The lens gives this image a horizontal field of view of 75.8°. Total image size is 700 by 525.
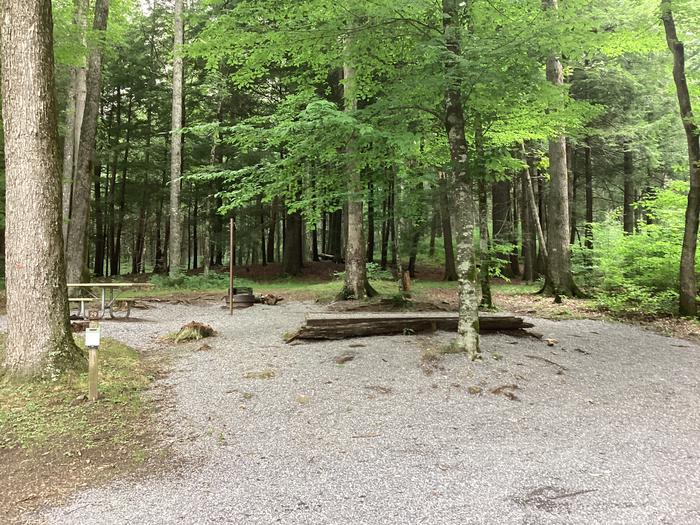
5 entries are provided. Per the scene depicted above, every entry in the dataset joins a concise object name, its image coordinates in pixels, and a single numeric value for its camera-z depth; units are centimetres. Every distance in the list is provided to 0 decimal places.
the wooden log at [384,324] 748
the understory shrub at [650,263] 1159
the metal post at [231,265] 1102
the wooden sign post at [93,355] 454
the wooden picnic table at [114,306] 941
